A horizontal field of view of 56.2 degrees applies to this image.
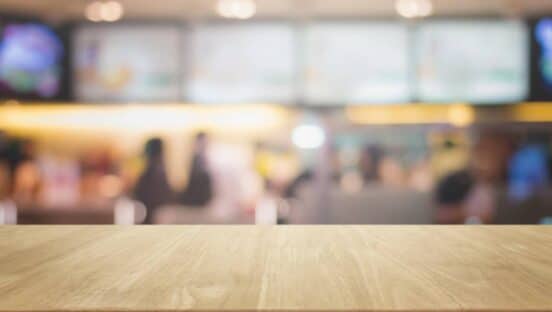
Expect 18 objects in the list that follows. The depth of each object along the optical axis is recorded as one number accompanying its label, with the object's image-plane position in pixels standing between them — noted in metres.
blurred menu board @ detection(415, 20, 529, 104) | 4.91
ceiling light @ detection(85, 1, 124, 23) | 4.67
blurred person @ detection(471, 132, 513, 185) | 2.16
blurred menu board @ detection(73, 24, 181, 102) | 4.96
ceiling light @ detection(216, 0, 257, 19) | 4.63
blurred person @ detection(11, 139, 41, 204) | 4.82
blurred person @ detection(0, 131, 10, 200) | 4.78
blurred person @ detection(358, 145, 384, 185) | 2.31
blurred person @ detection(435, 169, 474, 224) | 2.20
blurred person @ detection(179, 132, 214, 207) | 4.15
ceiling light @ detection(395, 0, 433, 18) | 4.63
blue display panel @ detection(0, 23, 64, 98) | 4.89
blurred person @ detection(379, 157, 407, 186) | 2.31
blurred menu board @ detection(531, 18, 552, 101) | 4.93
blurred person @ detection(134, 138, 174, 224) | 3.96
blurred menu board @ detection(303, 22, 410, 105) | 4.94
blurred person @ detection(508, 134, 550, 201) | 2.16
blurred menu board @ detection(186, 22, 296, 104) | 4.95
